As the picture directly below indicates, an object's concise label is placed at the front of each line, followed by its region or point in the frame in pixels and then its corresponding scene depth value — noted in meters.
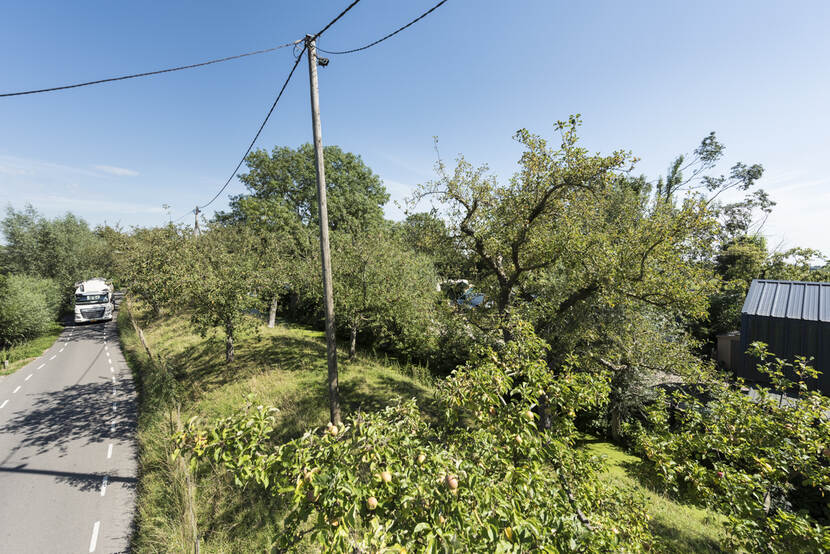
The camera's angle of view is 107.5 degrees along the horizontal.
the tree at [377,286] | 15.39
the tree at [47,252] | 34.94
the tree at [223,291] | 13.84
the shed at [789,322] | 12.51
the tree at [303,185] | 28.90
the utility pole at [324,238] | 7.32
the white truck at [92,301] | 29.84
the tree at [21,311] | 22.89
